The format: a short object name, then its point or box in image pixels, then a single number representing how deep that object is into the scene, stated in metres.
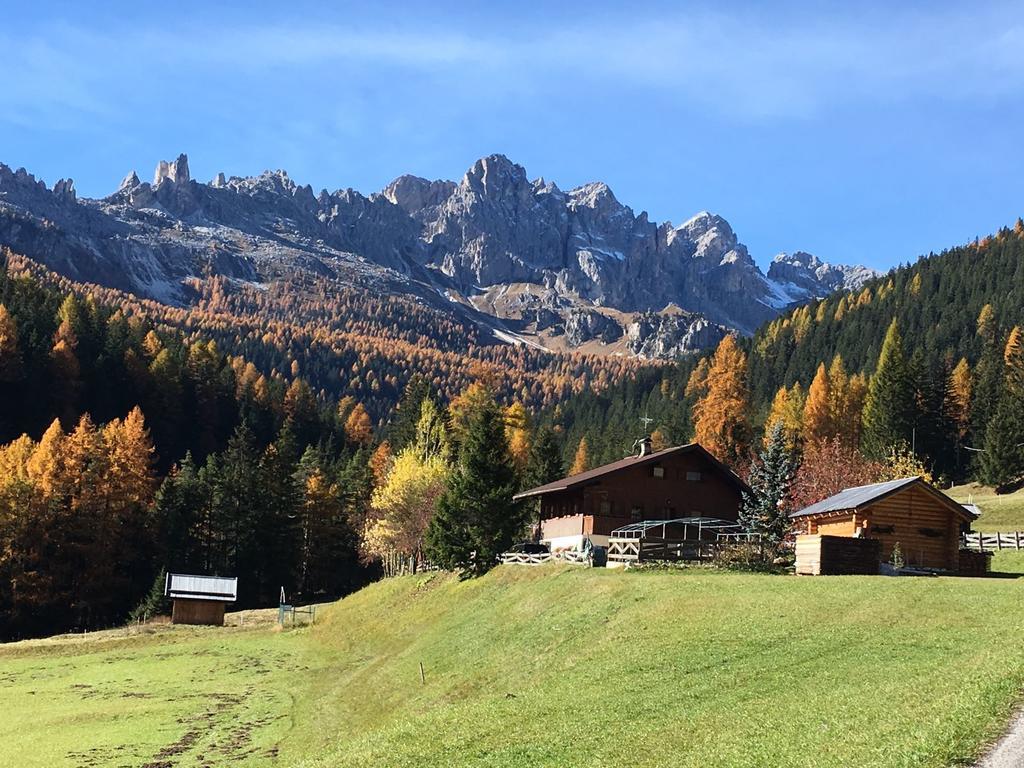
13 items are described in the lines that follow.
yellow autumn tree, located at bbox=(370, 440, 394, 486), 105.40
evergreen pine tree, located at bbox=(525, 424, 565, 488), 88.69
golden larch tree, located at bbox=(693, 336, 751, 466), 99.38
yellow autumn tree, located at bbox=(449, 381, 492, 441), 112.86
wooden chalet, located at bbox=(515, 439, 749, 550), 63.75
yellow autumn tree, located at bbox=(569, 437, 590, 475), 135.74
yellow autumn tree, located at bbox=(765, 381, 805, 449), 110.56
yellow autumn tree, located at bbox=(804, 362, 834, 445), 115.38
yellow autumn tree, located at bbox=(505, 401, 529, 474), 118.05
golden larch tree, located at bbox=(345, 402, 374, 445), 175.27
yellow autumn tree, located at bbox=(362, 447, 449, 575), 80.50
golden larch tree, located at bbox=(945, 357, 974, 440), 115.31
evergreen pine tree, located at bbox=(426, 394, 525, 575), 59.09
